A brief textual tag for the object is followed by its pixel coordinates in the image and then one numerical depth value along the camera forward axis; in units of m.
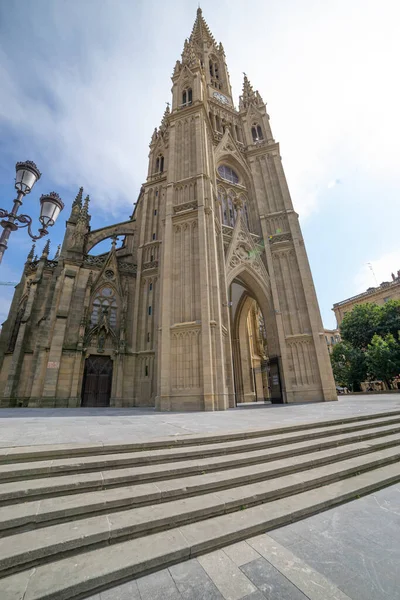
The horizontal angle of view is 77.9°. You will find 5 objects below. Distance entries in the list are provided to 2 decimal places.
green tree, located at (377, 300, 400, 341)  24.45
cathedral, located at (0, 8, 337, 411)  12.70
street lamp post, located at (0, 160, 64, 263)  5.12
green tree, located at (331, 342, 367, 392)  24.23
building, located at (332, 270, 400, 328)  37.95
